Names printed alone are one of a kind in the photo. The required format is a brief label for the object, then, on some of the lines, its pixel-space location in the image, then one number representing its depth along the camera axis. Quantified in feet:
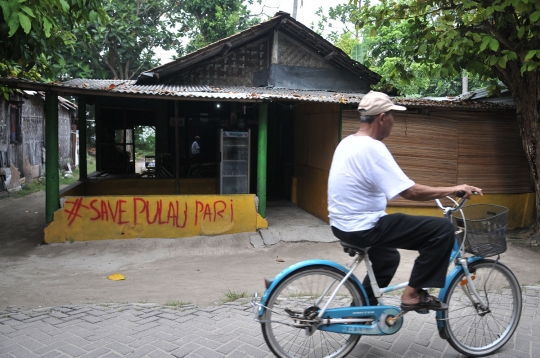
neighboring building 44.50
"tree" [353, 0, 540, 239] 22.88
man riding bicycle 9.17
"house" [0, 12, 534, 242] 26.05
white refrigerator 32.89
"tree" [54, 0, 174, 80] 63.10
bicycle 9.81
